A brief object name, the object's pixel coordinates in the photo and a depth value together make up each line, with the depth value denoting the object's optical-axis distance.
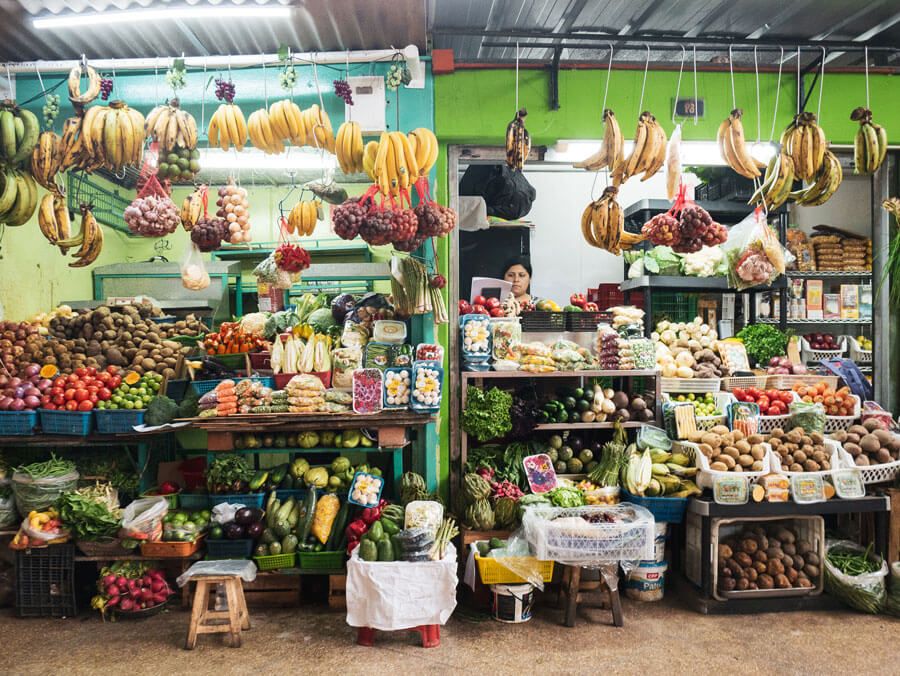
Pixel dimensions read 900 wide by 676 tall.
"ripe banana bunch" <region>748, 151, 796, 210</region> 3.68
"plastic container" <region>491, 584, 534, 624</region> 3.62
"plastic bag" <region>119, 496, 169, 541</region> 3.73
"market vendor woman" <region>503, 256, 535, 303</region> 6.96
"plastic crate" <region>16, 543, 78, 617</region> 3.82
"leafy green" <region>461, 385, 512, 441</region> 4.27
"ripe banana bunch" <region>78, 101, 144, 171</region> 3.40
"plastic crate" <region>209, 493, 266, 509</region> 4.00
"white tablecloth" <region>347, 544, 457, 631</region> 3.34
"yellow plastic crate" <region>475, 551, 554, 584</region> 3.60
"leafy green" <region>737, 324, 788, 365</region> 5.39
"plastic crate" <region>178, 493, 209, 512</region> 4.09
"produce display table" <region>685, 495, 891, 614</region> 3.76
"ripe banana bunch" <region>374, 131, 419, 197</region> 3.47
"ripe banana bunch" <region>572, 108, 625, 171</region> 3.53
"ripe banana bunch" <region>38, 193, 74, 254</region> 3.75
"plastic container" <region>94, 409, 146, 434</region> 4.06
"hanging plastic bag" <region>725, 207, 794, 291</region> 3.99
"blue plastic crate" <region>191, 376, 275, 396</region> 4.27
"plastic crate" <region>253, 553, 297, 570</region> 3.80
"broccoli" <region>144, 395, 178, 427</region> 4.06
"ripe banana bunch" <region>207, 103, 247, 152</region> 3.53
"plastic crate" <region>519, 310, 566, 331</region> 4.88
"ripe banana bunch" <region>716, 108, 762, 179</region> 3.57
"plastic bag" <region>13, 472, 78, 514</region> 3.90
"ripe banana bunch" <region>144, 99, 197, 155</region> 3.43
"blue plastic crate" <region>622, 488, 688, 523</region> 3.95
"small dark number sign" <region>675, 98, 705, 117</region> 4.47
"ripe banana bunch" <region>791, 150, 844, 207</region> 3.68
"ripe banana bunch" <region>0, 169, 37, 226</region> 3.48
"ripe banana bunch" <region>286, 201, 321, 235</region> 4.23
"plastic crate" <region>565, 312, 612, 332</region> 4.92
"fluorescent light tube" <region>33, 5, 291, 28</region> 3.57
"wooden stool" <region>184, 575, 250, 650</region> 3.37
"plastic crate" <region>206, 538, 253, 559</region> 3.81
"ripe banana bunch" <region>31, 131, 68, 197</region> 3.52
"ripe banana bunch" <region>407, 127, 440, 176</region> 3.64
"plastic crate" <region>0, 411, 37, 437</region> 4.07
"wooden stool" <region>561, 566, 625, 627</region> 3.60
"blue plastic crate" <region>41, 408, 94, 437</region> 4.02
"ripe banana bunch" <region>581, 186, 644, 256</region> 3.95
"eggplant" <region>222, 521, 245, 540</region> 3.80
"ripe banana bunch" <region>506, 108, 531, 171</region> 3.73
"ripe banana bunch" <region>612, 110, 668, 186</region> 3.56
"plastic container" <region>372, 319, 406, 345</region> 4.40
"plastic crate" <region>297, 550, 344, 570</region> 3.82
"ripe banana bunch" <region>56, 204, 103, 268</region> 3.87
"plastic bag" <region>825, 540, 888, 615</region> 3.74
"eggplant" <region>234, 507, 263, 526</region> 3.86
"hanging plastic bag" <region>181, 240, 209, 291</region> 4.11
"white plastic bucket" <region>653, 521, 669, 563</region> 3.95
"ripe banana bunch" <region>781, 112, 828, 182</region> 3.57
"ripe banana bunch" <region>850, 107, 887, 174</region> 3.70
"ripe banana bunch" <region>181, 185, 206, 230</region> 4.08
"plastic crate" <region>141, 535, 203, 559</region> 3.73
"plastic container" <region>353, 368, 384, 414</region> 3.99
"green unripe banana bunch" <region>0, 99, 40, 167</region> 3.44
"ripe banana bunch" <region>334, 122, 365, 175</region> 3.61
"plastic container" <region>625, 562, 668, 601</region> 3.96
